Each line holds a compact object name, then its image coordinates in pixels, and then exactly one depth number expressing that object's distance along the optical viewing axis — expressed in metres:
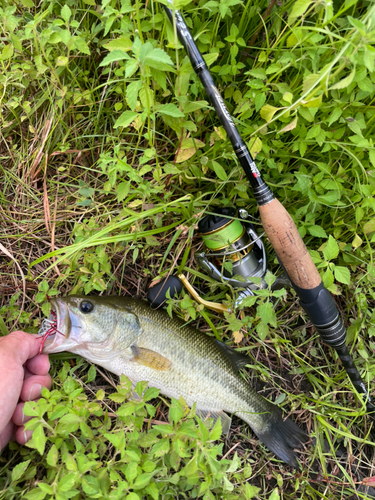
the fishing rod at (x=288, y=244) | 0.35
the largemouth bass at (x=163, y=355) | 0.40
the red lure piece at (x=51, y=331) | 0.40
